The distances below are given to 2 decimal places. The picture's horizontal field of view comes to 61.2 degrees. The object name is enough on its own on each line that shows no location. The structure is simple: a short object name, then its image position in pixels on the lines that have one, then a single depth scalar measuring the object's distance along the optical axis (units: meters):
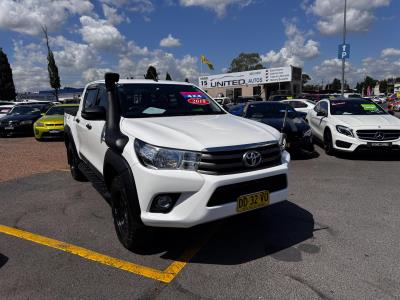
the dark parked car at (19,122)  14.85
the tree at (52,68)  39.75
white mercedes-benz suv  8.03
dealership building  44.81
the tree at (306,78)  110.69
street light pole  23.55
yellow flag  51.56
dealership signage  44.56
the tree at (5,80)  56.06
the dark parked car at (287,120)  8.48
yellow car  12.81
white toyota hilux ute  3.05
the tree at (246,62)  99.94
